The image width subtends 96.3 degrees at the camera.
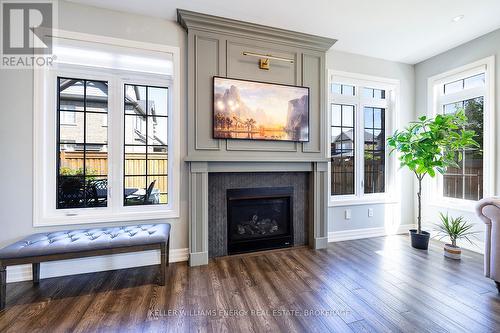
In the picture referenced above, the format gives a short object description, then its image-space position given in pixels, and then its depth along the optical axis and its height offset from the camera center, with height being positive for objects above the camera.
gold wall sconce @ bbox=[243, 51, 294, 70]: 2.86 +1.39
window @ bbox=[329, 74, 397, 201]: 3.58 +0.50
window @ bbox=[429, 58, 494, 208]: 3.07 +0.65
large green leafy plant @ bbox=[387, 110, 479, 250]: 3.01 +0.29
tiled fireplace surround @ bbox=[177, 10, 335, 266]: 2.70 +0.29
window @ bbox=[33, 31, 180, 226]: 2.44 +0.38
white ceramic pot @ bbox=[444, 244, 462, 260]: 2.83 -1.10
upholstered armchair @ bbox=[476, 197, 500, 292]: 2.06 -0.65
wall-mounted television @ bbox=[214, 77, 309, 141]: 2.77 +0.71
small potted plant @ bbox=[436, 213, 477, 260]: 2.84 -0.94
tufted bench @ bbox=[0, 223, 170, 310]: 1.88 -0.72
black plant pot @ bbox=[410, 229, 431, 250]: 3.16 -1.06
